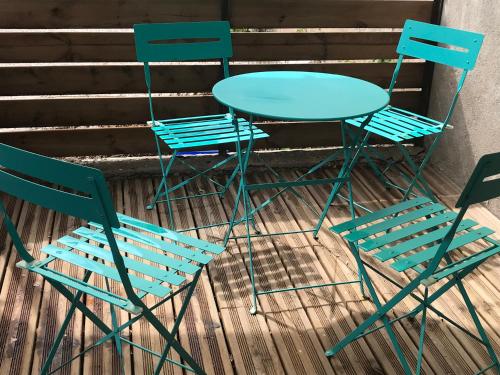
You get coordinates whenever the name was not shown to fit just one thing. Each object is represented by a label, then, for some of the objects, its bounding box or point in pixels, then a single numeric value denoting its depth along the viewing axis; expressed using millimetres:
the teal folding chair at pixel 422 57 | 3354
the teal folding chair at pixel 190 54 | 3412
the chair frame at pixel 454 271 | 1825
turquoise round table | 2651
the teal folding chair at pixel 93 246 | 1670
